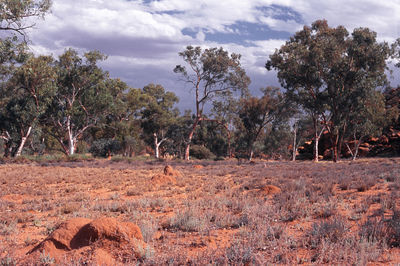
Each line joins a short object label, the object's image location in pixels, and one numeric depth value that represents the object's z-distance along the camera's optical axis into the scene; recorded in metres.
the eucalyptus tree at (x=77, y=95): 37.44
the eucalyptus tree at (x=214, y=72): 40.03
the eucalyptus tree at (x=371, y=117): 34.18
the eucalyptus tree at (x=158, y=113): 48.88
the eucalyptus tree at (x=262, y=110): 43.41
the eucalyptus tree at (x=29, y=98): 31.79
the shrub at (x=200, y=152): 53.25
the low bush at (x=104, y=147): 43.81
